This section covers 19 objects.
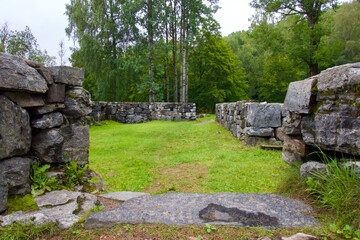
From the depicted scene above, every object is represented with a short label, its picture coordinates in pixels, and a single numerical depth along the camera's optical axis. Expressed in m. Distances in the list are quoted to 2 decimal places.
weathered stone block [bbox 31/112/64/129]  3.25
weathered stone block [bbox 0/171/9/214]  2.43
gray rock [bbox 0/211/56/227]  2.12
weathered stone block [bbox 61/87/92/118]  3.83
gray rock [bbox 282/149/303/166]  3.34
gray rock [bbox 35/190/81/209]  2.55
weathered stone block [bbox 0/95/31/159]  2.62
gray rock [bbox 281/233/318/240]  1.80
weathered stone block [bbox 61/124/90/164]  3.78
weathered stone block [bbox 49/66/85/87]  3.61
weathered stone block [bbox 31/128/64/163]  3.32
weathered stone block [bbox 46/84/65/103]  3.50
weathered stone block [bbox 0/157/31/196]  2.60
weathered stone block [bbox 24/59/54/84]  3.25
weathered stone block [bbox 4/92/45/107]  2.81
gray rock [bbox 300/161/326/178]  2.67
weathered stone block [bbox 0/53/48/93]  2.62
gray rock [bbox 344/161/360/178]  2.26
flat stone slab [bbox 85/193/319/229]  2.15
